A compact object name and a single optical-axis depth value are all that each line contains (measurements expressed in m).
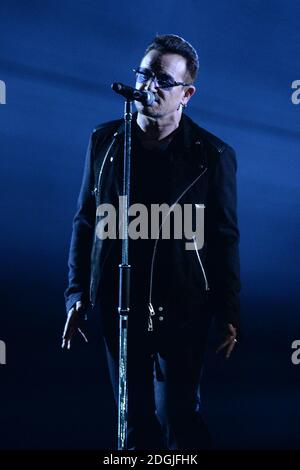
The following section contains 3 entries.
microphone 5.55
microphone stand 5.61
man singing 5.79
